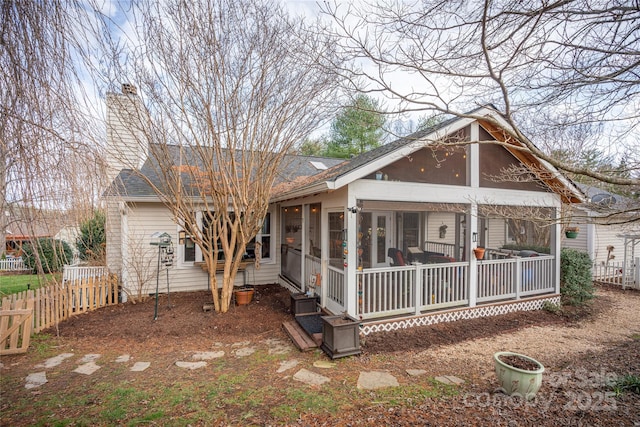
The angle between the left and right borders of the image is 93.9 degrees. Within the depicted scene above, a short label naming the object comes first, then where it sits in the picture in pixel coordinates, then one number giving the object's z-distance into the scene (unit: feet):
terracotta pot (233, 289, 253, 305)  24.21
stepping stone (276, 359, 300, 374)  14.12
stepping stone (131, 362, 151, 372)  14.17
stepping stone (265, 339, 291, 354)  16.24
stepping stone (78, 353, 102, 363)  15.01
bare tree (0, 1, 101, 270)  6.03
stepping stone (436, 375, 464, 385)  13.03
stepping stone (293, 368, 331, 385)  12.98
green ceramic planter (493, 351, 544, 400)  11.23
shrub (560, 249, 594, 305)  25.45
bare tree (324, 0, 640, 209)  11.14
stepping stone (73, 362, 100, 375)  13.79
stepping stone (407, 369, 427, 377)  13.71
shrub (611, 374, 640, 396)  12.15
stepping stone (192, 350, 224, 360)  15.52
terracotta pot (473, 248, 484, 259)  20.85
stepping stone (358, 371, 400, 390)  12.67
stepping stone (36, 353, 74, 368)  14.39
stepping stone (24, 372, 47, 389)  12.59
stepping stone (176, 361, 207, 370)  14.43
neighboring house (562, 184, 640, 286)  36.50
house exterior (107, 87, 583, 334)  18.53
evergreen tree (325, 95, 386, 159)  60.70
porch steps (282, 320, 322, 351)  16.16
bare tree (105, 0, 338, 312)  17.98
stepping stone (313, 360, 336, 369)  14.49
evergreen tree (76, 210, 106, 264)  29.17
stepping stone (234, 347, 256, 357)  15.90
